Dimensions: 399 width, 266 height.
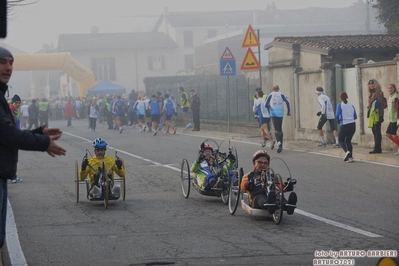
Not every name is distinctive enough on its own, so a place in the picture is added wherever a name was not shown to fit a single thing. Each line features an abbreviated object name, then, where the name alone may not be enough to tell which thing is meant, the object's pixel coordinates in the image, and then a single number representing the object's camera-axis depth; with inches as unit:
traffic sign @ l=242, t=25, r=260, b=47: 1065.5
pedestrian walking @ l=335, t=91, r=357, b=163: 780.0
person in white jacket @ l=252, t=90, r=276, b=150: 969.3
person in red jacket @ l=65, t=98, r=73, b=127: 2047.2
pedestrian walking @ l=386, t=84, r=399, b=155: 774.5
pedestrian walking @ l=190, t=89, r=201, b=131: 1425.9
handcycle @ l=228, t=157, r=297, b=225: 430.9
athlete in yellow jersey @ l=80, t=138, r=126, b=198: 525.7
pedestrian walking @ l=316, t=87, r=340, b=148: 951.6
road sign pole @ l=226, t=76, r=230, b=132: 1311.5
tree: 1611.7
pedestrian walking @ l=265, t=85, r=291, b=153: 936.9
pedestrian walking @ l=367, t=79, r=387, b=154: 800.3
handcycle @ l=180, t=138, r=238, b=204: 517.7
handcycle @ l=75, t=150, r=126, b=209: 514.9
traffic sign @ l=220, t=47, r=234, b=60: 1202.8
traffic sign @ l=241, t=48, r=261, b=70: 1078.4
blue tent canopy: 2518.5
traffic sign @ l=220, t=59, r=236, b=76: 1201.8
